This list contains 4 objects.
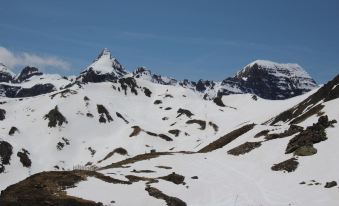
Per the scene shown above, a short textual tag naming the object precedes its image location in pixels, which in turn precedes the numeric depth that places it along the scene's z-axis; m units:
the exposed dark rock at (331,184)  45.31
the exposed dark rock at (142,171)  59.62
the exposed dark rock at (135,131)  184.27
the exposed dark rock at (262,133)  81.81
